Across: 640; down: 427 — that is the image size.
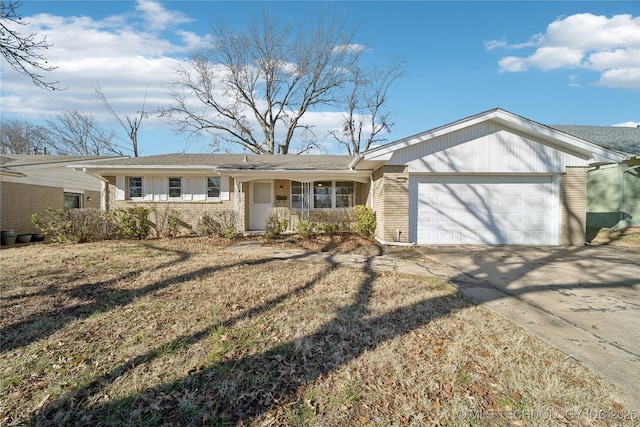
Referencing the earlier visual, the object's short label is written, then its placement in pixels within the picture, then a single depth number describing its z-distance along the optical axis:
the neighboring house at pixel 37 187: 12.24
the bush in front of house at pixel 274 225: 10.64
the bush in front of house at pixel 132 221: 10.38
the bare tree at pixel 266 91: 23.09
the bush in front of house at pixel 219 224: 10.45
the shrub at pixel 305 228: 10.51
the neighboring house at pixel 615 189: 12.48
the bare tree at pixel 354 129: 26.91
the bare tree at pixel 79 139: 29.20
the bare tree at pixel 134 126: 25.79
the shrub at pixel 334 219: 10.91
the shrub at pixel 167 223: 11.14
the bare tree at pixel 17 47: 5.57
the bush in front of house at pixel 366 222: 10.58
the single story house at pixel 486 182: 8.99
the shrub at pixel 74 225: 9.62
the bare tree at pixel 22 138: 28.55
